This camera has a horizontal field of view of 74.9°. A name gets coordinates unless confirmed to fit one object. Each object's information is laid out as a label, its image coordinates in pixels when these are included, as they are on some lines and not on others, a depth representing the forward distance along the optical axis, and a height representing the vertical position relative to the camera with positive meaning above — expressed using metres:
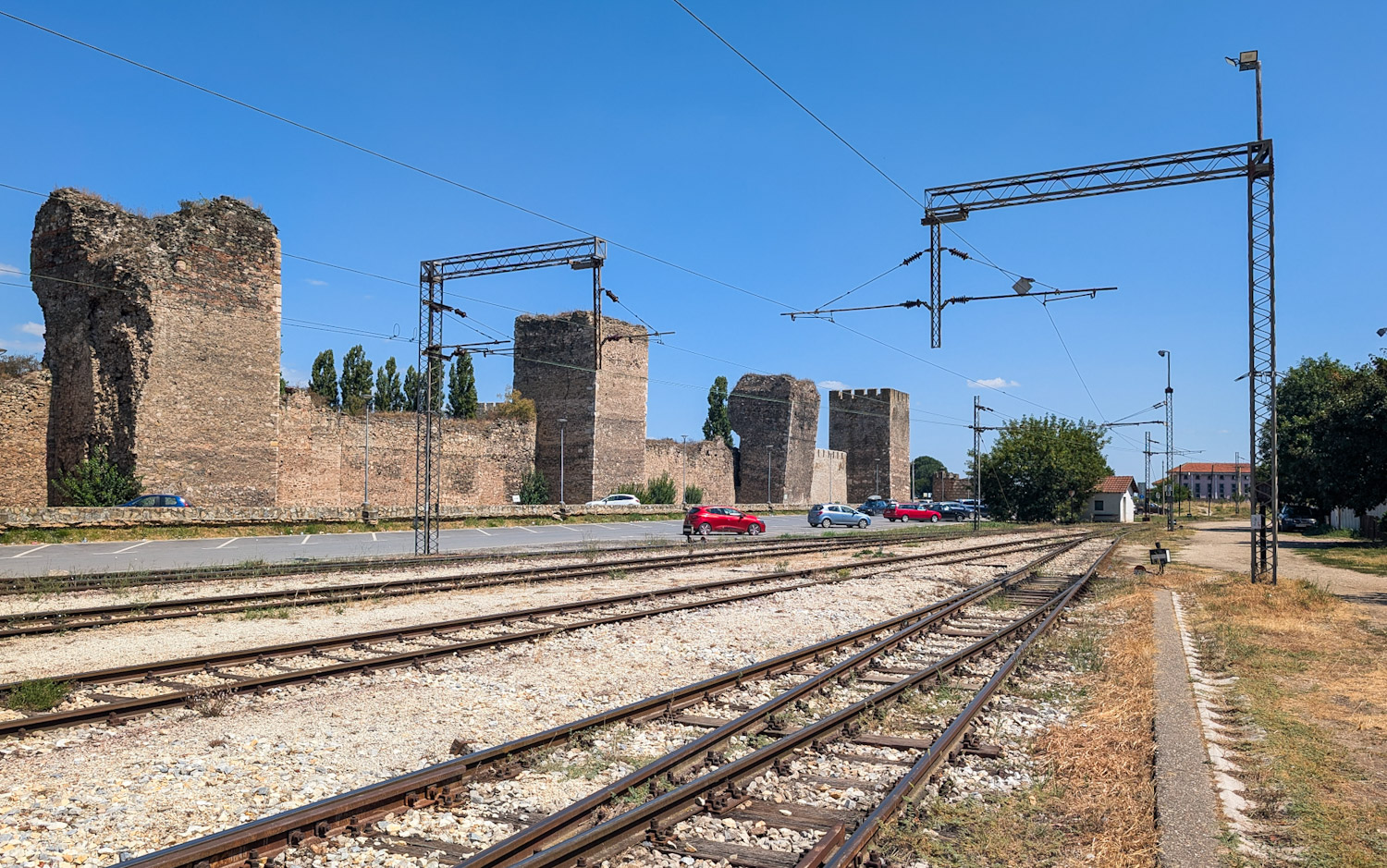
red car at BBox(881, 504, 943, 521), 58.70 -2.64
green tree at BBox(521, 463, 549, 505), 44.19 -1.02
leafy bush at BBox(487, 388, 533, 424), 45.78 +2.99
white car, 44.28 -1.57
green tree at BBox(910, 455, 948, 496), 143.25 +0.71
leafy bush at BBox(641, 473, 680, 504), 48.62 -1.18
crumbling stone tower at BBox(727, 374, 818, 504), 61.50 +2.73
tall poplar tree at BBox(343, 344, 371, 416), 62.47 +6.11
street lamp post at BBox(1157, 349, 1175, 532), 51.80 -0.71
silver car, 46.69 -2.30
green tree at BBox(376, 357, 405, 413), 63.09 +5.21
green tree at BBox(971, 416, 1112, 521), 57.53 +0.27
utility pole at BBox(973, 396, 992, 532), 44.44 +1.36
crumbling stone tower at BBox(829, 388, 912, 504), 72.38 +2.91
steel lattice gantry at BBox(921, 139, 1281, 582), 16.84 +5.46
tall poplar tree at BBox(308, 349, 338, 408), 61.16 +6.01
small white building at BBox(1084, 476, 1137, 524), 78.12 -2.35
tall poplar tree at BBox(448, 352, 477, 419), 63.12 +5.30
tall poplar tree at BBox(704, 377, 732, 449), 83.62 +5.18
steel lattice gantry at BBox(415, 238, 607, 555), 22.62 +4.45
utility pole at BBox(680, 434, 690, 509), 53.62 +0.00
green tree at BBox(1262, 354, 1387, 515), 29.39 +1.19
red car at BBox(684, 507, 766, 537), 32.38 -1.93
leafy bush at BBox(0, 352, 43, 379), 34.09 +3.70
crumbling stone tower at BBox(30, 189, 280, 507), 28.11 +3.89
